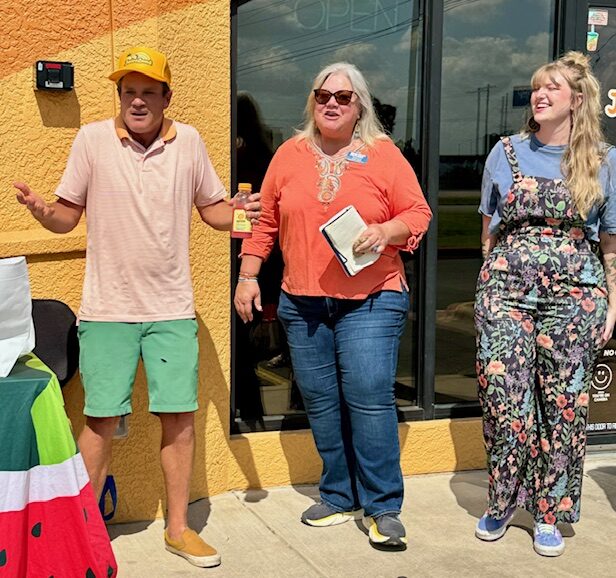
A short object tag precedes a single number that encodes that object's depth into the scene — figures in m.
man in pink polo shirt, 3.51
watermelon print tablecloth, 2.92
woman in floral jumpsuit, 3.81
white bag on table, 2.98
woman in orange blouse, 3.78
